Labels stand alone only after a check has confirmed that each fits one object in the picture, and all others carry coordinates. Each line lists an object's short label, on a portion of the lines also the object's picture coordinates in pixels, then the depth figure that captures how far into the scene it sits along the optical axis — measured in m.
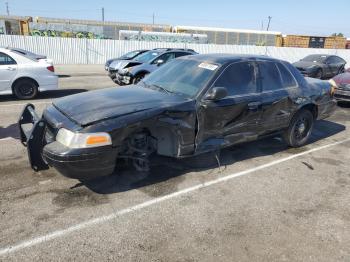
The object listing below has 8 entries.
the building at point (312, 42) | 37.88
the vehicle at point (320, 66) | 16.89
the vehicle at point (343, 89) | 10.12
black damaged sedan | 3.46
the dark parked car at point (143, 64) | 11.24
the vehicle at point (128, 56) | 14.49
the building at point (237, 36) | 47.00
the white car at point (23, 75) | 8.99
